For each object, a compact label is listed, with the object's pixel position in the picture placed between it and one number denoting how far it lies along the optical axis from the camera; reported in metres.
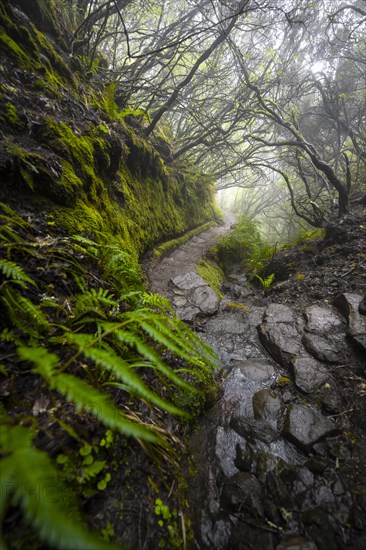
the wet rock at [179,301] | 3.18
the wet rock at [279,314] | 2.77
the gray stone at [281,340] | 2.26
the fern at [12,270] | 1.21
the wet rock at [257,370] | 2.08
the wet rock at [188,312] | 2.91
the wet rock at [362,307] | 2.40
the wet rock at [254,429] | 1.55
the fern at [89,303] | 1.49
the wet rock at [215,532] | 1.07
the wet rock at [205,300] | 3.21
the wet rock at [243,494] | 1.17
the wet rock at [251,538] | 1.06
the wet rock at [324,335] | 2.15
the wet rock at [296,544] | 1.03
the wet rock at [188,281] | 3.71
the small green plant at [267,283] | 3.77
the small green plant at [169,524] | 1.01
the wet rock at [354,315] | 2.16
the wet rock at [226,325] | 2.79
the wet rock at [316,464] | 1.34
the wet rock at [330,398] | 1.69
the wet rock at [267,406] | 1.69
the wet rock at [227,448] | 1.38
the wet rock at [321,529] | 1.05
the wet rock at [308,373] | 1.89
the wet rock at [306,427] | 1.49
